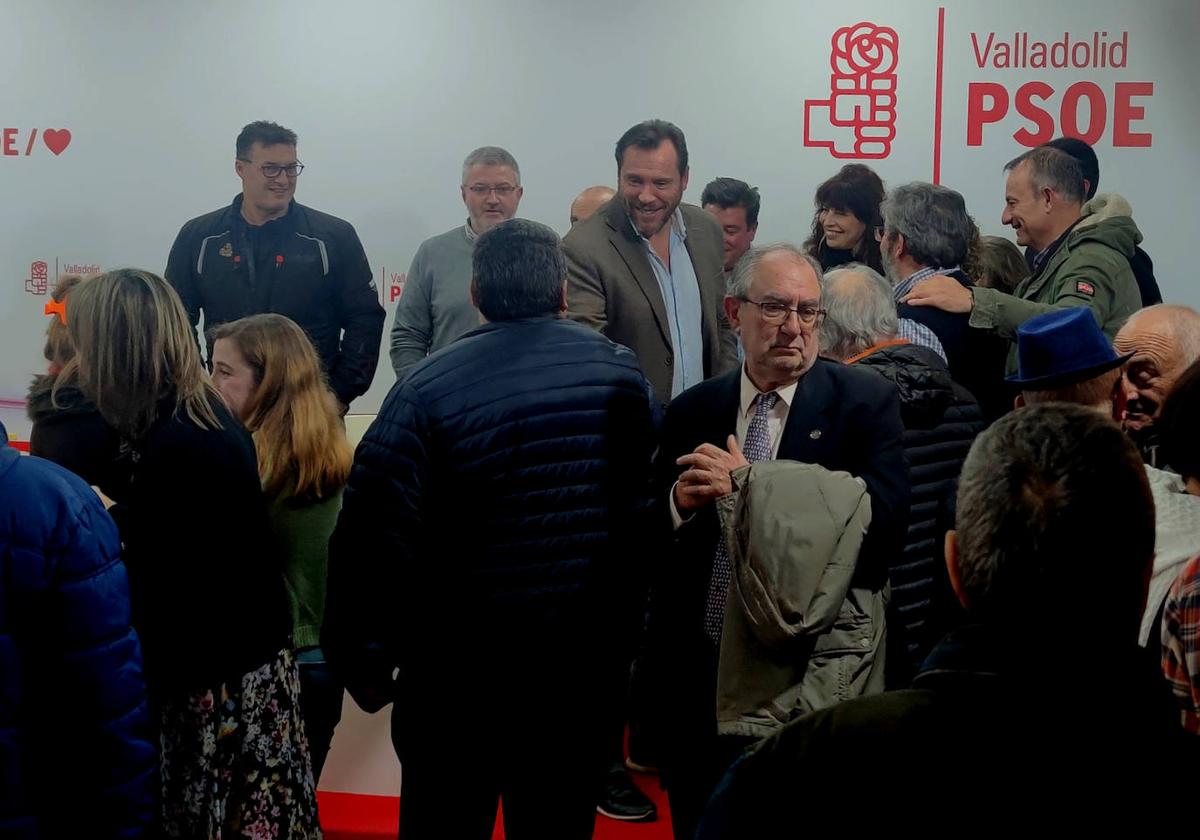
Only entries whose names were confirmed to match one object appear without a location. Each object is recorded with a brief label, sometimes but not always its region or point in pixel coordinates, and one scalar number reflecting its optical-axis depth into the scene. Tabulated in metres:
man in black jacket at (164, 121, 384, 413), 4.71
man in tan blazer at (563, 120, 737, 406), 3.55
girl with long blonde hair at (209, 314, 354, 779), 2.82
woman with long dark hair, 4.18
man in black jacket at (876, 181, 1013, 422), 3.30
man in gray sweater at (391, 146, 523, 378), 4.52
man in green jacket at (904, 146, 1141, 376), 3.28
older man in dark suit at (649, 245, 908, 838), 2.34
